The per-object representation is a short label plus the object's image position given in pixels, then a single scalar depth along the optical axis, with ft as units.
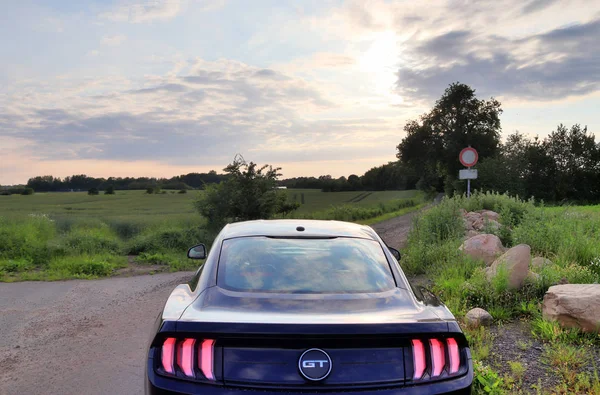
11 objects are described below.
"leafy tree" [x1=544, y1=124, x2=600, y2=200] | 175.42
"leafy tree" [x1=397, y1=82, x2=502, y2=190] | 191.21
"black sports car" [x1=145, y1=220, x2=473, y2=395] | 8.46
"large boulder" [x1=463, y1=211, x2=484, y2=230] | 42.68
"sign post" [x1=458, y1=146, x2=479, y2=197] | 61.36
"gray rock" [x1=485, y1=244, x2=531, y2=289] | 22.63
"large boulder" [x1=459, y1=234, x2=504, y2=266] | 29.30
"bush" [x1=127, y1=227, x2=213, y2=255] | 53.57
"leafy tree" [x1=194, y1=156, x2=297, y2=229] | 60.64
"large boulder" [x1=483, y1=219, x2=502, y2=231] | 37.63
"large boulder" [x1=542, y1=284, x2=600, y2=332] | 17.12
